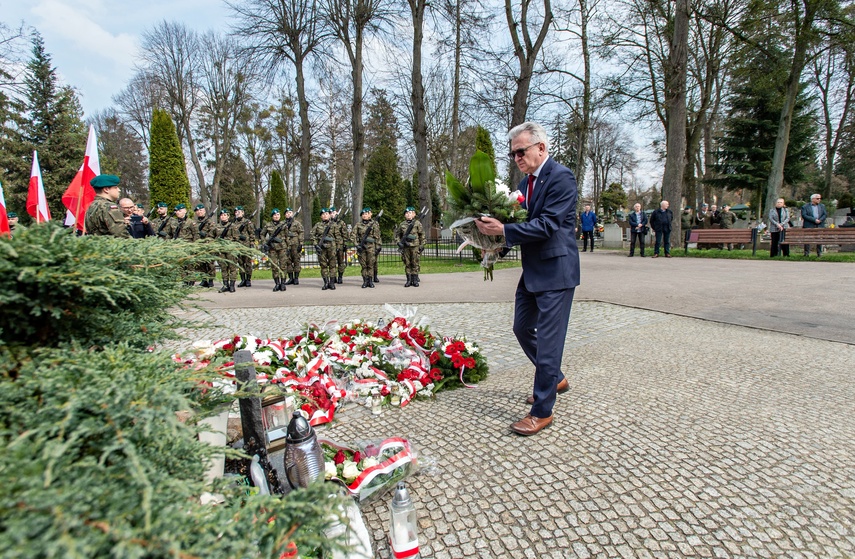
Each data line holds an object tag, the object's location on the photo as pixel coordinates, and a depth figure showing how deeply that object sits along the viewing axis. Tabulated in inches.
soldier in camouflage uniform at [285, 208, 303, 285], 504.1
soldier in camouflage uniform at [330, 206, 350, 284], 503.5
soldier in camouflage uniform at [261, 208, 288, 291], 495.8
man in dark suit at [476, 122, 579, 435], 127.7
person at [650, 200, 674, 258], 659.6
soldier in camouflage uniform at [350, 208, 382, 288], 485.4
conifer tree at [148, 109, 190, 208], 884.0
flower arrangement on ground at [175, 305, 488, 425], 158.7
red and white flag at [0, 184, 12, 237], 145.5
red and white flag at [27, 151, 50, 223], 201.4
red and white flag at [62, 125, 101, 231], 195.3
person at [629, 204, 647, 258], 679.7
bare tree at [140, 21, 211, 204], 1279.5
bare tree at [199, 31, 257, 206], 1341.0
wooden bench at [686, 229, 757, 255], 653.9
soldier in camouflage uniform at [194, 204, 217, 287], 523.5
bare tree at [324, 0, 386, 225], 817.5
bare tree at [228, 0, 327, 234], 873.5
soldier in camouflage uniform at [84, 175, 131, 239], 274.4
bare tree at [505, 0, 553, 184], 719.7
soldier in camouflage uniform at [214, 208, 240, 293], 461.9
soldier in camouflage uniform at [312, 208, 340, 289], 476.4
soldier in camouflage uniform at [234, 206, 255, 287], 508.1
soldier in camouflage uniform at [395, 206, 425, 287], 471.5
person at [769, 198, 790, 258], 569.5
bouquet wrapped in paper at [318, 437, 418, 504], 100.8
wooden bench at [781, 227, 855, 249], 523.5
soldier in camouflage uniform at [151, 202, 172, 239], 524.4
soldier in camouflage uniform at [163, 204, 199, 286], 490.9
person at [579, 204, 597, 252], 837.8
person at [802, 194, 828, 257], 572.7
